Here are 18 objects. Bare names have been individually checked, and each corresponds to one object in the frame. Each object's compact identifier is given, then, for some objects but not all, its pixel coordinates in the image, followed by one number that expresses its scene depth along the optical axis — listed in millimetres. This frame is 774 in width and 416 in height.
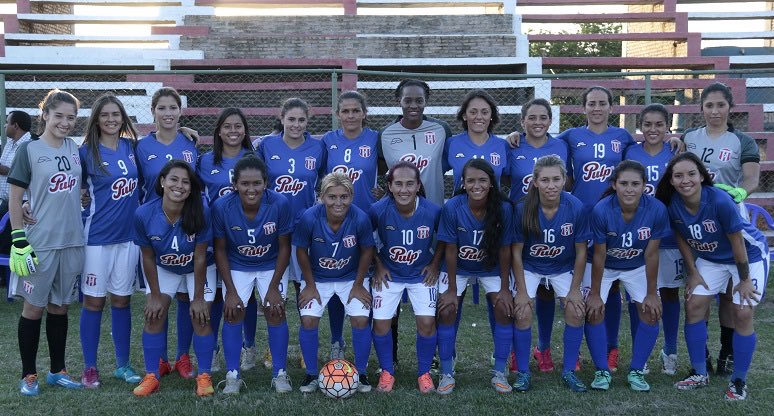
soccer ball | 4047
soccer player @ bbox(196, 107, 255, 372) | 4523
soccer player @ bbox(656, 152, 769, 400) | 4078
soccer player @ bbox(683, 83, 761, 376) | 4559
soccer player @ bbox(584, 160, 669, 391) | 4191
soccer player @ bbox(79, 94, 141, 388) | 4312
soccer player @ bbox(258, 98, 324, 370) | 4660
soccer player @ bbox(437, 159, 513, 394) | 4199
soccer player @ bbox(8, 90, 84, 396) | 4102
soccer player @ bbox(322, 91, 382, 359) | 4707
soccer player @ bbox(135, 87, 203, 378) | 4535
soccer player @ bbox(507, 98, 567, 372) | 4656
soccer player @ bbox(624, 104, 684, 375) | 4531
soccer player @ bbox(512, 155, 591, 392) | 4219
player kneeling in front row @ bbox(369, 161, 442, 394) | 4270
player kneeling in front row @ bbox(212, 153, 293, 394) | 4223
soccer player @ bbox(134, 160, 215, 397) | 4137
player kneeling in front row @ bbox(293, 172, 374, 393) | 4234
